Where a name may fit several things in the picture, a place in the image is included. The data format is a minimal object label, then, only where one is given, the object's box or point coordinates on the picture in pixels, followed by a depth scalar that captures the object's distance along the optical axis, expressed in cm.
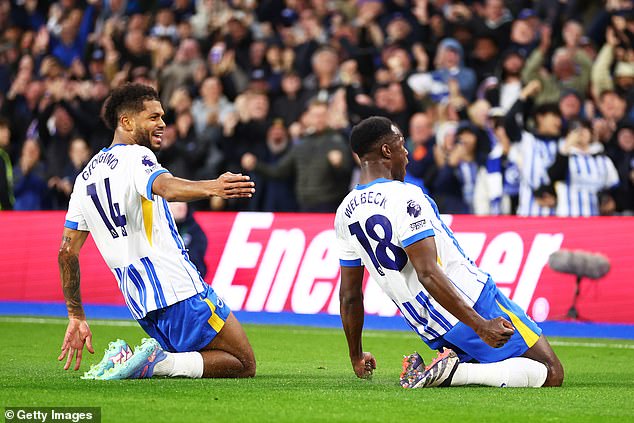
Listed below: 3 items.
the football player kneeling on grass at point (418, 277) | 1645
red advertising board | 2817
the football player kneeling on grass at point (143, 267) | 1719
